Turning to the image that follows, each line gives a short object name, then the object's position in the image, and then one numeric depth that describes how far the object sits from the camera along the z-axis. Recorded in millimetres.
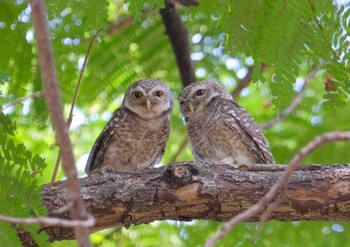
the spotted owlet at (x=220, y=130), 11055
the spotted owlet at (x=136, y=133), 10977
